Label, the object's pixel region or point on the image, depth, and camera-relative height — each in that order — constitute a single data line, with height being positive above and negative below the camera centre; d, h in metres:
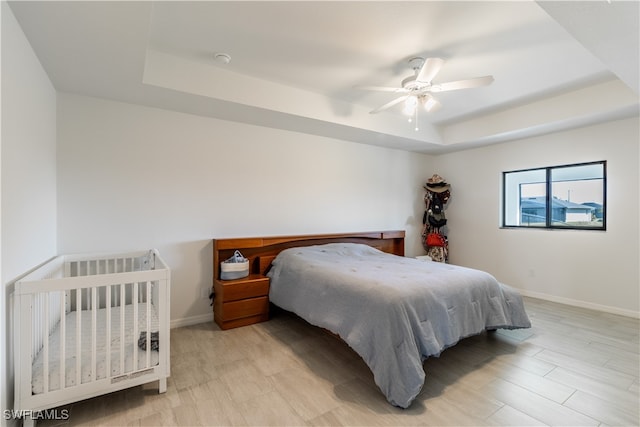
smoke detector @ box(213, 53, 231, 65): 2.63 +1.37
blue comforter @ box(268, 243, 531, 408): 1.94 -0.76
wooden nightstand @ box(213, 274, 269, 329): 3.09 -0.97
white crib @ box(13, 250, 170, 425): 1.60 -0.88
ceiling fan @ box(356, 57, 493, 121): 2.38 +1.13
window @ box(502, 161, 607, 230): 3.83 +0.23
